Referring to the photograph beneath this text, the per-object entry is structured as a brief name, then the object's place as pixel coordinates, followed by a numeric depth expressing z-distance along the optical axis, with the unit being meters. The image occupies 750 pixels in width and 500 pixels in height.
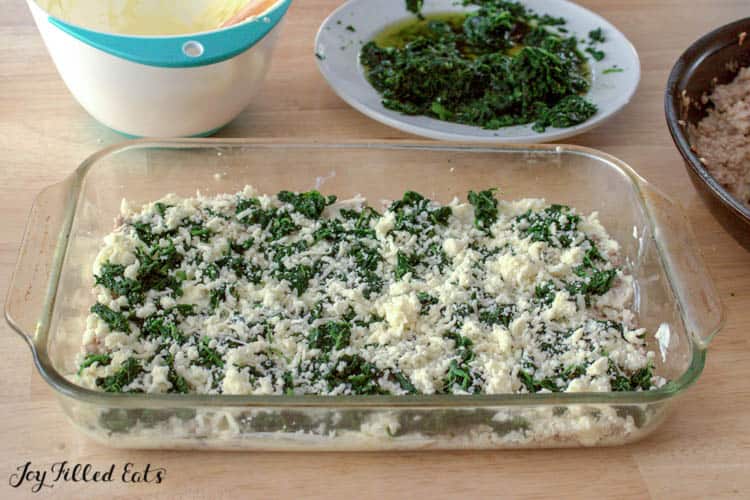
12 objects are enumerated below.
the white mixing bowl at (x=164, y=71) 0.93
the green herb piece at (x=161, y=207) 0.93
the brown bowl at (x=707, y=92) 0.93
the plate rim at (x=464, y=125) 1.02
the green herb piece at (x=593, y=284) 0.91
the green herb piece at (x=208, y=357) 0.85
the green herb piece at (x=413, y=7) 1.15
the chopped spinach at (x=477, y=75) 1.05
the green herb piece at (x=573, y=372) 0.86
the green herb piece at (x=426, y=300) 0.89
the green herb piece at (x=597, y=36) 1.13
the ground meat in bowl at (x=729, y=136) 0.98
